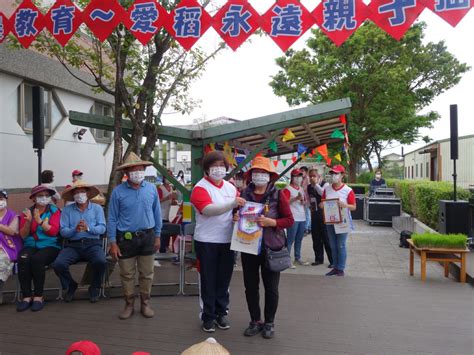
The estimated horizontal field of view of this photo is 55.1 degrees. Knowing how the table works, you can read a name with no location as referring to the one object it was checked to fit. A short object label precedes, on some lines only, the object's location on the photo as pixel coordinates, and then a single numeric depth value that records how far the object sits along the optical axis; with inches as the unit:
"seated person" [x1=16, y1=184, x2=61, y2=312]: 220.4
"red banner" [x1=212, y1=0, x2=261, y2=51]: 227.5
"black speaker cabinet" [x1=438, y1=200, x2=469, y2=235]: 366.0
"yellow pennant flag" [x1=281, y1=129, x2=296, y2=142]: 334.6
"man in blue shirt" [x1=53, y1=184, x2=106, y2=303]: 227.9
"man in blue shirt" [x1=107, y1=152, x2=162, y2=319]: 202.1
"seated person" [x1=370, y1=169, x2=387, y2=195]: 639.8
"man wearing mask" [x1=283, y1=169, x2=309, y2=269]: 324.2
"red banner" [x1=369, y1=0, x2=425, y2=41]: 207.2
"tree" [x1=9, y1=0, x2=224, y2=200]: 296.2
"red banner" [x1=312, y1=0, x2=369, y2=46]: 214.2
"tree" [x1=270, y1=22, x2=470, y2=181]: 924.0
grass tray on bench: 274.4
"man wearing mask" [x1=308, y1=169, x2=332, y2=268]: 330.3
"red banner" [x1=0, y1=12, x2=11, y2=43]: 257.8
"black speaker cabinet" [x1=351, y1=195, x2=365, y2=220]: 676.7
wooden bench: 274.1
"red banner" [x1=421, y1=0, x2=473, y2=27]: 199.3
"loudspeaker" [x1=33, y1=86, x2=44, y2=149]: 294.8
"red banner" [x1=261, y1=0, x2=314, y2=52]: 221.6
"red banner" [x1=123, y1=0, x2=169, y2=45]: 235.1
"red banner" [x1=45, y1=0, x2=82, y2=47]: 246.5
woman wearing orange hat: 174.4
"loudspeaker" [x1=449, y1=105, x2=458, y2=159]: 374.0
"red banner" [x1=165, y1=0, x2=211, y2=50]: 232.7
